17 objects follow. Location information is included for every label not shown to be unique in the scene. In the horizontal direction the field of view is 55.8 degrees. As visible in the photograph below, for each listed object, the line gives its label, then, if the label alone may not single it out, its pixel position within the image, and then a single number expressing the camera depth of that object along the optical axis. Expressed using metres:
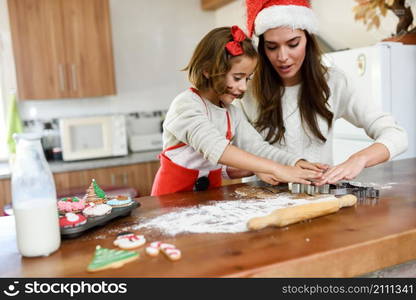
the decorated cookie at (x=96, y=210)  0.90
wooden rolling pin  0.82
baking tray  0.81
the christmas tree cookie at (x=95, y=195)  1.02
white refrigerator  2.19
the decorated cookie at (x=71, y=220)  0.82
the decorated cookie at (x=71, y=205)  0.93
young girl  1.13
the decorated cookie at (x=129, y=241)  0.74
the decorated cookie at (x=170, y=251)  0.68
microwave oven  2.93
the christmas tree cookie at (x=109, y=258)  0.66
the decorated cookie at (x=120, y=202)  0.98
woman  1.37
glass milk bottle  0.72
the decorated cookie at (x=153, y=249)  0.70
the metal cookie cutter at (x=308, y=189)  1.10
